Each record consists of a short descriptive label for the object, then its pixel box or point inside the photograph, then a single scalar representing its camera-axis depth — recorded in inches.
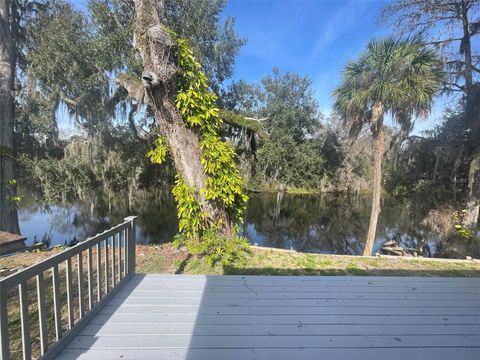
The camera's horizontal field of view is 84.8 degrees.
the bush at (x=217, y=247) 154.7
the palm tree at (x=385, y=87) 221.5
